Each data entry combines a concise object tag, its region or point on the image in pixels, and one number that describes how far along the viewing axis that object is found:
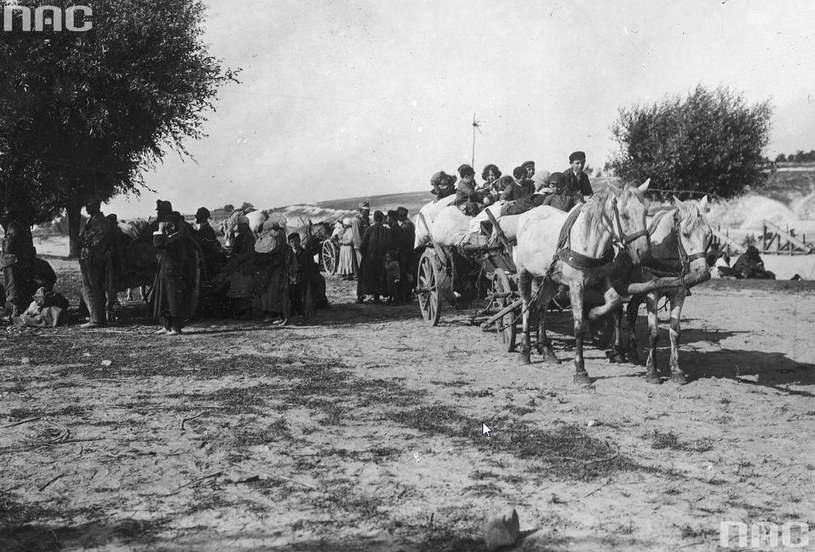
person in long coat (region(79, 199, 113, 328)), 12.02
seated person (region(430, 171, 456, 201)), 11.96
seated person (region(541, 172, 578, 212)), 9.61
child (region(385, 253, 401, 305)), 16.12
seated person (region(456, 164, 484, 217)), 11.00
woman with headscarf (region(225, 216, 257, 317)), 12.71
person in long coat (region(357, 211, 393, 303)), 16.52
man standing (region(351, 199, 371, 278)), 20.03
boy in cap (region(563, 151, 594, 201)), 10.14
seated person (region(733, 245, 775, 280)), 20.72
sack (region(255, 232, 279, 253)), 12.30
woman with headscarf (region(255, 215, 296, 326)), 12.35
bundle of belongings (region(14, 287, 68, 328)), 12.28
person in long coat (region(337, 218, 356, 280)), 22.92
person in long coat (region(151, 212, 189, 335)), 11.27
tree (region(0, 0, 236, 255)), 16.83
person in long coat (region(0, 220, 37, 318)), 12.45
